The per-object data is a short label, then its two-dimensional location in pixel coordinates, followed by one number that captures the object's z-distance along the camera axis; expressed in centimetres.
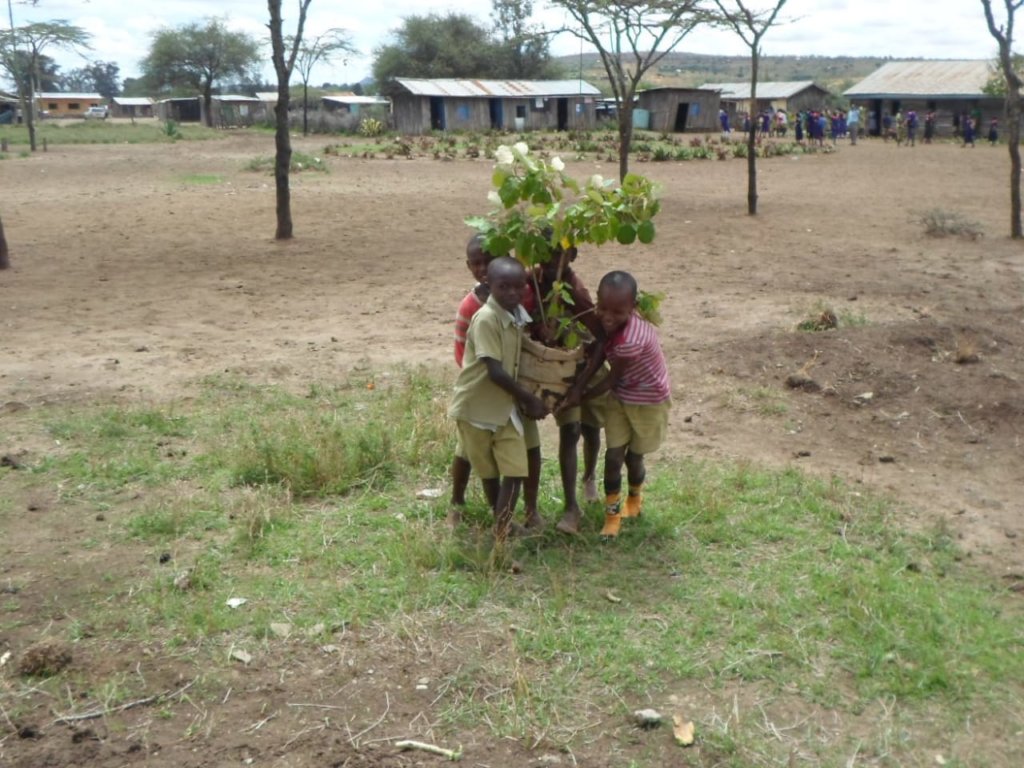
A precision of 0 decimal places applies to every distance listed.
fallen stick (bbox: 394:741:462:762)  283
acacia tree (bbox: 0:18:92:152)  3328
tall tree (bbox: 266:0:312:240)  1164
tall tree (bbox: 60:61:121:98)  11538
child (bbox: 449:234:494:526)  403
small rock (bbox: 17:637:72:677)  320
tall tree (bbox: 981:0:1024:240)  1137
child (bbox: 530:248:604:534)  401
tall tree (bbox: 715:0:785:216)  1370
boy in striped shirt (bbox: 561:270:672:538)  388
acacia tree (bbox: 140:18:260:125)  6744
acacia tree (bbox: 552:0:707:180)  1734
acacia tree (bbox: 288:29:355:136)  4738
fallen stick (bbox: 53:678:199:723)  299
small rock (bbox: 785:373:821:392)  616
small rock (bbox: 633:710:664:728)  296
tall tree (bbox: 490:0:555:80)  6041
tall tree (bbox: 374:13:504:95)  6016
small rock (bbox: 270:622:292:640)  343
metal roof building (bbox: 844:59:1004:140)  4048
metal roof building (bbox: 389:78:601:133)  4559
